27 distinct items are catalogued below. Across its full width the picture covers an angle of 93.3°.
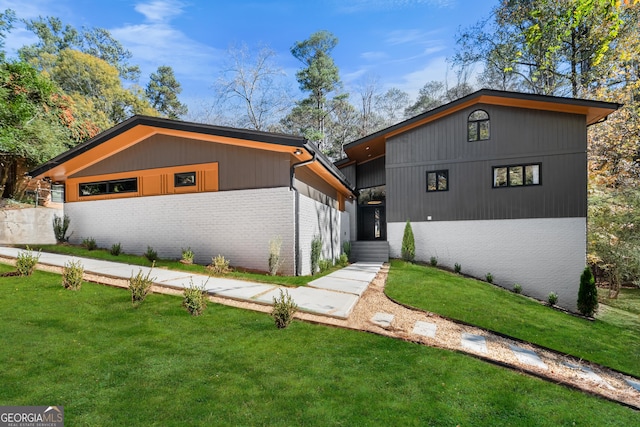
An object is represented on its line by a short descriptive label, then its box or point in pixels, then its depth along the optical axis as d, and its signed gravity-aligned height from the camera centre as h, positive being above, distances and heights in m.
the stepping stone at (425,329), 5.12 -2.06
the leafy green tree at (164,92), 32.78 +13.63
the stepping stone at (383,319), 5.32 -1.94
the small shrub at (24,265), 6.46 -1.01
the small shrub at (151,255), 9.45 -1.20
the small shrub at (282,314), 4.62 -1.51
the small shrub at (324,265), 10.66 -1.79
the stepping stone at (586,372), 4.57 -2.55
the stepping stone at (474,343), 4.74 -2.17
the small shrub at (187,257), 8.95 -1.20
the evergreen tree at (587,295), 9.48 -2.62
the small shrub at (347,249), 14.65 -1.64
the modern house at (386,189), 8.82 +0.97
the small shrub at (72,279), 5.77 -1.17
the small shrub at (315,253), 9.77 -1.23
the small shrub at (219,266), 8.05 -1.37
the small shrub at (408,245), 13.61 -1.37
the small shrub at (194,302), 4.93 -1.41
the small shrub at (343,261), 13.19 -2.03
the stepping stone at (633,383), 4.75 -2.75
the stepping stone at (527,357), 4.61 -2.33
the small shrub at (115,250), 9.88 -1.07
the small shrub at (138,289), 5.24 -1.27
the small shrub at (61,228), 11.44 -0.39
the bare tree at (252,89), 23.75 +10.53
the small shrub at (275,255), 8.30 -1.08
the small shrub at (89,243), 10.46 -0.92
